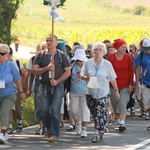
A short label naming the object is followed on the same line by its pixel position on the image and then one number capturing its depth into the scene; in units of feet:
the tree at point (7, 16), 98.43
